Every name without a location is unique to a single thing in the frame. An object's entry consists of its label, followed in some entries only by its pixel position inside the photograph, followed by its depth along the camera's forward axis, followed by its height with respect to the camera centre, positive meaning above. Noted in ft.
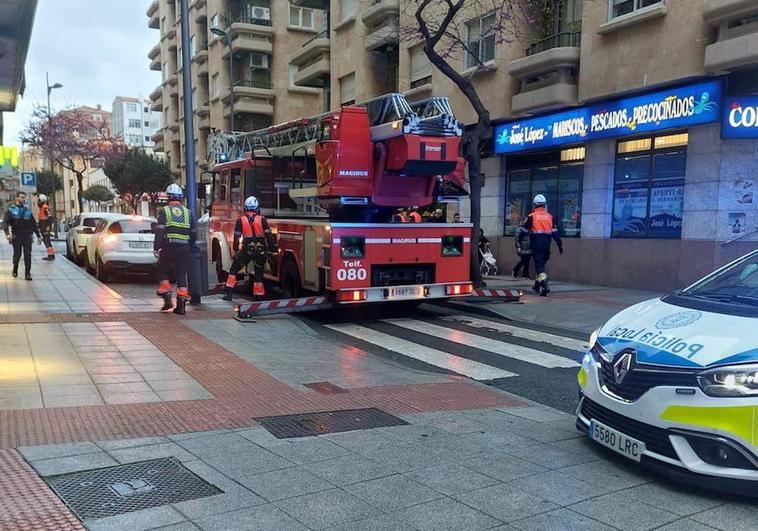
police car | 11.47 -3.40
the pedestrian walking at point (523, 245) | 44.16 -2.24
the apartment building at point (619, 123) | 40.55 +6.83
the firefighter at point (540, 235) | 42.60 -1.42
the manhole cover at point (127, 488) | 11.54 -5.46
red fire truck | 32.40 +0.17
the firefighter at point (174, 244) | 32.68 -1.83
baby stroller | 59.41 -4.63
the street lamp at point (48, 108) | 120.57 +19.34
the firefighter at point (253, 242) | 36.91 -1.87
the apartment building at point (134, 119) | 368.48 +53.00
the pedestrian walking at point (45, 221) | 62.44 -1.36
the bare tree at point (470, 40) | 43.01 +15.77
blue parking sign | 84.79 +3.76
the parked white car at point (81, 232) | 57.67 -2.32
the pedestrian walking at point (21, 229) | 44.16 -1.53
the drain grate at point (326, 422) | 16.16 -5.66
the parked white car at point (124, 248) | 47.50 -2.99
